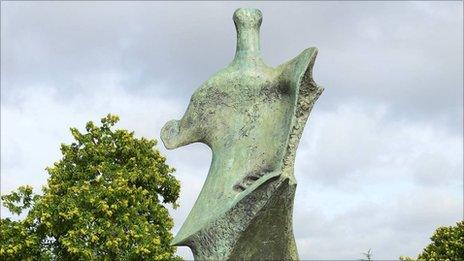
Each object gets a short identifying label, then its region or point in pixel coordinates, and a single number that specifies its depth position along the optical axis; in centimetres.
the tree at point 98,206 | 2438
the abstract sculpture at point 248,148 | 655
